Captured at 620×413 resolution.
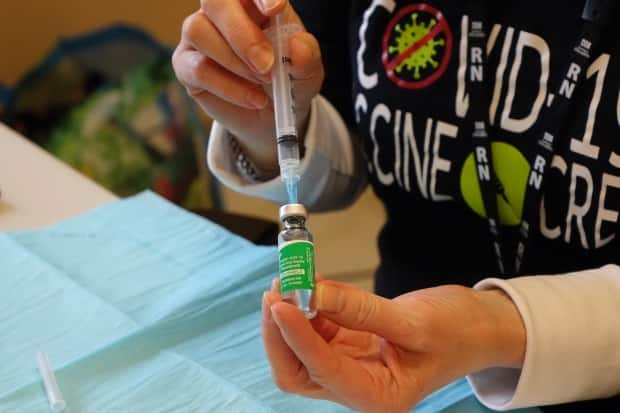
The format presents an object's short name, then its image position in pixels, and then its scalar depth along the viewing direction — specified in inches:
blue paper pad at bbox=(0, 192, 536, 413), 21.0
